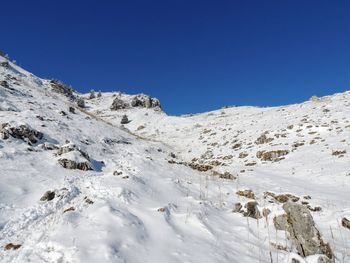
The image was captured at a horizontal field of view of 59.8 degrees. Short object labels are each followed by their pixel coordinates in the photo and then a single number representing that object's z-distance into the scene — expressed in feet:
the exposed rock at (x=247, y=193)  47.19
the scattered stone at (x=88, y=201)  33.91
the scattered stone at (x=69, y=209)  31.46
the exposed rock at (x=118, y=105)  212.64
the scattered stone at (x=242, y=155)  93.69
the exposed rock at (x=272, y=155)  85.87
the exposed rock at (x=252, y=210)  35.99
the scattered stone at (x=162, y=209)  33.32
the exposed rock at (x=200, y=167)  74.14
